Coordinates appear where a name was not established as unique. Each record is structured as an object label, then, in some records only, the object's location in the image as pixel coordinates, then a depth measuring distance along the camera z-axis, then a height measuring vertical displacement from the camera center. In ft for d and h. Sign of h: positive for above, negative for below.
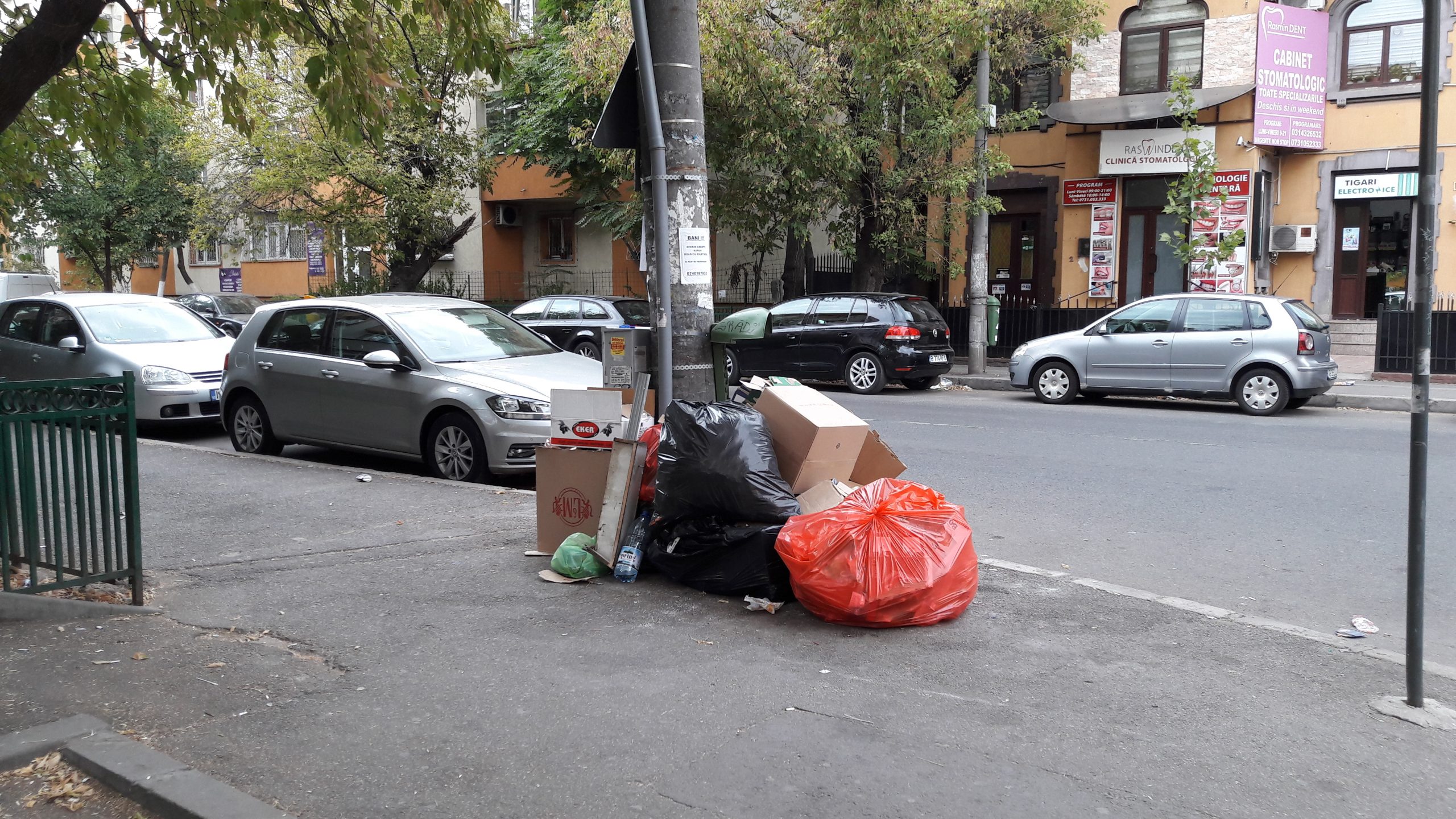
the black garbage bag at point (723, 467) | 18.24 -2.16
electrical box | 21.12 -0.39
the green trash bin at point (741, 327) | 20.22 +0.13
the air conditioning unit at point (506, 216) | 100.63 +10.55
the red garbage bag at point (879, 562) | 17.11 -3.49
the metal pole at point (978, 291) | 63.10 +2.41
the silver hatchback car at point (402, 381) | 29.32 -1.30
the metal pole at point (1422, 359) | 12.86 -0.30
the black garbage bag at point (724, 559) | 18.53 -3.77
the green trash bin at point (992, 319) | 66.59 +0.87
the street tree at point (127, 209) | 104.73 +11.98
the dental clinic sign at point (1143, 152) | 68.95 +11.29
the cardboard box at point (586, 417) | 20.95 -1.55
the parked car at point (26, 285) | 75.97 +3.46
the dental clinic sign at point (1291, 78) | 64.44 +14.80
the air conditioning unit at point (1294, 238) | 68.69 +5.80
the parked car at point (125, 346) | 39.78 -0.43
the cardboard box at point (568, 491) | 20.97 -2.94
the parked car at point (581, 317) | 65.31 +0.97
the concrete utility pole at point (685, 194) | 20.63 +2.60
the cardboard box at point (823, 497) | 18.99 -2.75
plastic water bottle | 19.75 -3.90
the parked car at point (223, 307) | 75.90 +1.97
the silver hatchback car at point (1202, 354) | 46.16 -0.87
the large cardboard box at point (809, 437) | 19.15 -1.76
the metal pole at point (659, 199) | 20.15 +2.48
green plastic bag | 20.01 -4.03
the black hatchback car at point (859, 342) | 55.93 -0.39
